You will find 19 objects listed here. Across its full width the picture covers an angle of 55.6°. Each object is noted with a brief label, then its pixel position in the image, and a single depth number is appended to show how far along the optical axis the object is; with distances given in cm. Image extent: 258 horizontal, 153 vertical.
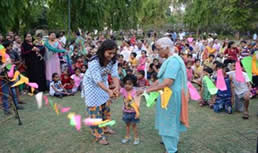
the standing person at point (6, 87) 411
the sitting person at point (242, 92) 495
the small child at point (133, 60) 866
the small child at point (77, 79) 702
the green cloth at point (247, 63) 335
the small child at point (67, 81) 689
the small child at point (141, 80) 631
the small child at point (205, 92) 568
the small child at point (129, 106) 365
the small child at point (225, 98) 518
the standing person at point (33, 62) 636
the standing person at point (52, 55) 675
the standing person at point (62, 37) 939
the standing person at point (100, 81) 325
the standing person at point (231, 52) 829
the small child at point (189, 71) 675
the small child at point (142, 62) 824
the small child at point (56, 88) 650
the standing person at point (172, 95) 301
